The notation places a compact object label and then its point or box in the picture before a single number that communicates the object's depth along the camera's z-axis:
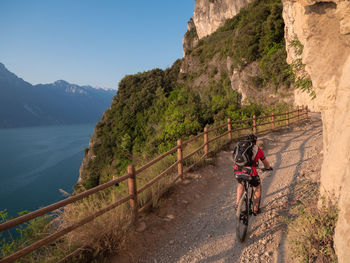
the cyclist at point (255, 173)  3.32
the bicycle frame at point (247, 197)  3.30
